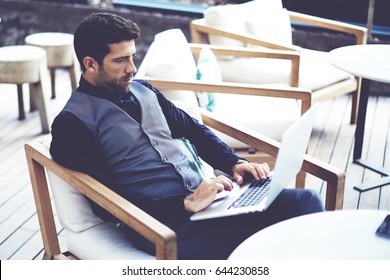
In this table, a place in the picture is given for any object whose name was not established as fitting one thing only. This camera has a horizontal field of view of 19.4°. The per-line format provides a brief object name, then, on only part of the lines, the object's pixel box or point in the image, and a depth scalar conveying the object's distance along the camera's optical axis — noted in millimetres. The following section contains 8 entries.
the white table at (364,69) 5589
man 3549
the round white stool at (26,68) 7275
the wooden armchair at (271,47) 7034
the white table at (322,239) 2750
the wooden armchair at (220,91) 5493
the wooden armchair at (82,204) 3480
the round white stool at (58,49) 8080
